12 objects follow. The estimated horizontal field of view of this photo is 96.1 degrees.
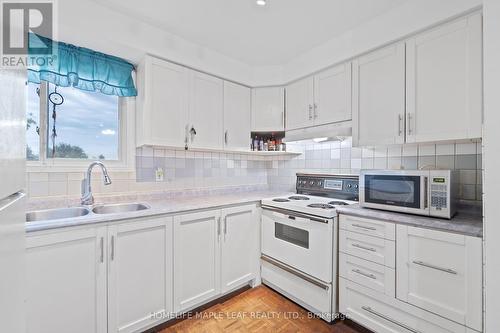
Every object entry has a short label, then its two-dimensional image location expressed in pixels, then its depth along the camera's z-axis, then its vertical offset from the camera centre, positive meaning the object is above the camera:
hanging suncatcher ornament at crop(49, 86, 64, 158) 1.82 +0.47
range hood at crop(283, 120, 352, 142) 2.04 +0.33
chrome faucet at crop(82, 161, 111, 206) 1.78 -0.16
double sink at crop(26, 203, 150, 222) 1.60 -0.36
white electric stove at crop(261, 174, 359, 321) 1.75 -0.68
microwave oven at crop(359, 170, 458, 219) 1.44 -0.18
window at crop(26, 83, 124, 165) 1.76 +0.33
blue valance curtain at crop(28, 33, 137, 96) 1.66 +0.76
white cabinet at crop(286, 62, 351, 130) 2.06 +0.67
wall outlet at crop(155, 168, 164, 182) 2.25 -0.09
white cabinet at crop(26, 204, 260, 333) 1.25 -0.72
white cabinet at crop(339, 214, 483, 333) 1.23 -0.71
